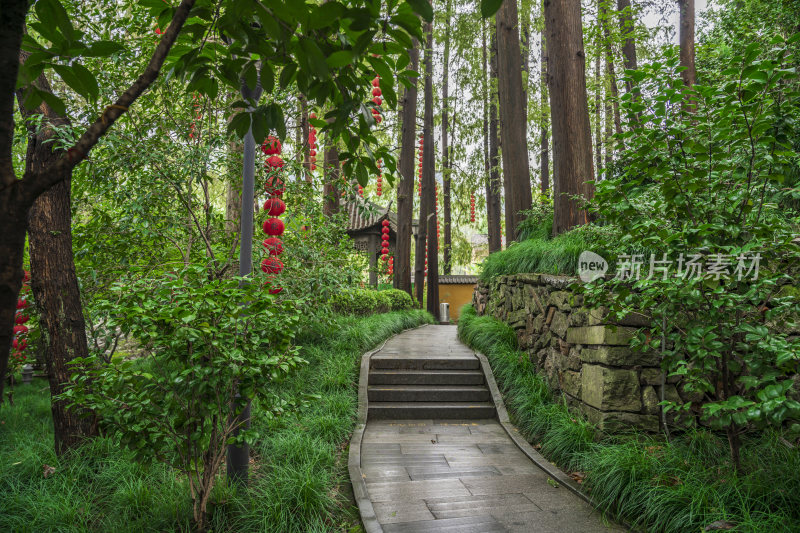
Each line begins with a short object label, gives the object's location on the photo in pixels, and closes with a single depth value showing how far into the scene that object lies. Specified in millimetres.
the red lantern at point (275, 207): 4234
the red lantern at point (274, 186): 4442
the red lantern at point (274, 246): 4398
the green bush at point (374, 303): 8578
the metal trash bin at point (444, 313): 15508
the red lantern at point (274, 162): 4375
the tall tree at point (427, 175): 13078
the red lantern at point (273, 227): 4262
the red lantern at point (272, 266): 4449
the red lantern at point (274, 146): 3734
